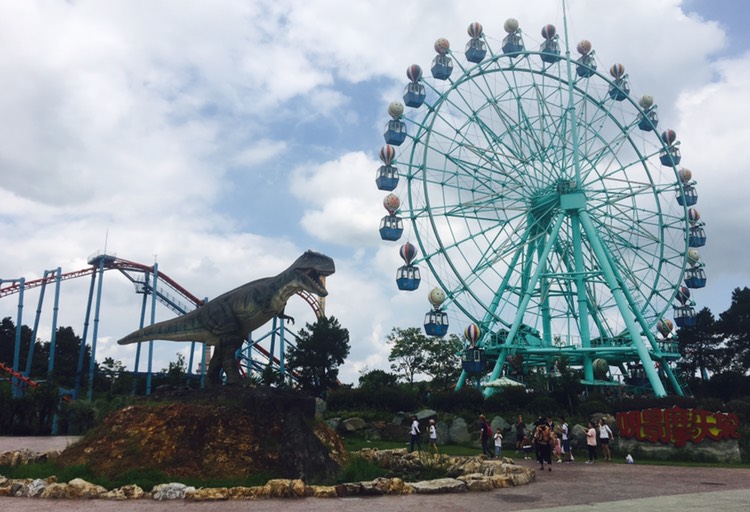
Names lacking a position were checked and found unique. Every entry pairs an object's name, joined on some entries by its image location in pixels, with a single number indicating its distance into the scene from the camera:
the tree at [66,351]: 48.78
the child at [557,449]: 16.61
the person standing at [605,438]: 16.70
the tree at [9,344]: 47.62
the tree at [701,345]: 41.59
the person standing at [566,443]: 16.70
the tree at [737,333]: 40.34
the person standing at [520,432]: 19.22
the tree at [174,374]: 36.50
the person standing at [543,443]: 14.68
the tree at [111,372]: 39.06
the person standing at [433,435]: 17.29
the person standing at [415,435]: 17.25
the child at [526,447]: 17.78
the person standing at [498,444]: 16.36
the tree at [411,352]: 42.84
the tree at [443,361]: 42.53
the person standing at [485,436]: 17.16
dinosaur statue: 13.20
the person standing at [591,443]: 16.47
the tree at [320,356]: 39.19
